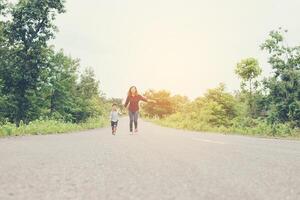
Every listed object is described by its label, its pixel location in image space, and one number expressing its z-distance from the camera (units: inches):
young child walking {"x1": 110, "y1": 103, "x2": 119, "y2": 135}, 976.6
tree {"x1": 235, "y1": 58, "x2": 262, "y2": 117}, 1478.8
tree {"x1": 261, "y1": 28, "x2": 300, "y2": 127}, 1264.8
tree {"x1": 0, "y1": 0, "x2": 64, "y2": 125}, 1334.9
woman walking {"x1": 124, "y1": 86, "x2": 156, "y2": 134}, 856.9
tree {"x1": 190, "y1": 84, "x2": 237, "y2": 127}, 1768.0
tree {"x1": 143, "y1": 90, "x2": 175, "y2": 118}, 5255.9
